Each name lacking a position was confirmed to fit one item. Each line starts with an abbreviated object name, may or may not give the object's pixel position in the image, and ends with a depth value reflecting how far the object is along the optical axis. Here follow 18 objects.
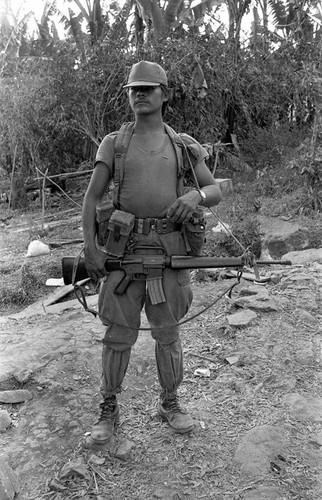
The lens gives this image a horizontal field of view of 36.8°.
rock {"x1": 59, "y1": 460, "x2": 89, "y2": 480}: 2.38
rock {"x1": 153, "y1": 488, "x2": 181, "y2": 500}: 2.30
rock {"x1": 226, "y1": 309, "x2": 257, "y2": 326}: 4.17
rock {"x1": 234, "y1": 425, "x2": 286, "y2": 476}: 2.49
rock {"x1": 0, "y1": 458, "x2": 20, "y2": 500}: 2.22
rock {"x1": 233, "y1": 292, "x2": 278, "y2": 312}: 4.38
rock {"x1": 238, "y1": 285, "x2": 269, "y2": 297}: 4.80
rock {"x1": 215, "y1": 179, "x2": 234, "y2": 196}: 9.94
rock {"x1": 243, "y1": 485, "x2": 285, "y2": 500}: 2.29
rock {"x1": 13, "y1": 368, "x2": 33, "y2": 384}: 3.30
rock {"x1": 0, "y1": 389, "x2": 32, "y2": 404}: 3.09
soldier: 2.45
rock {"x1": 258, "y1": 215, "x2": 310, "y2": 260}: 6.59
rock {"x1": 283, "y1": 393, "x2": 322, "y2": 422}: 2.94
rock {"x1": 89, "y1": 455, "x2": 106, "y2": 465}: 2.51
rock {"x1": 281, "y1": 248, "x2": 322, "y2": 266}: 5.81
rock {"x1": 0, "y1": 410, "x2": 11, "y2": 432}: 2.80
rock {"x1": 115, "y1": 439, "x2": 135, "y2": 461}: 2.57
